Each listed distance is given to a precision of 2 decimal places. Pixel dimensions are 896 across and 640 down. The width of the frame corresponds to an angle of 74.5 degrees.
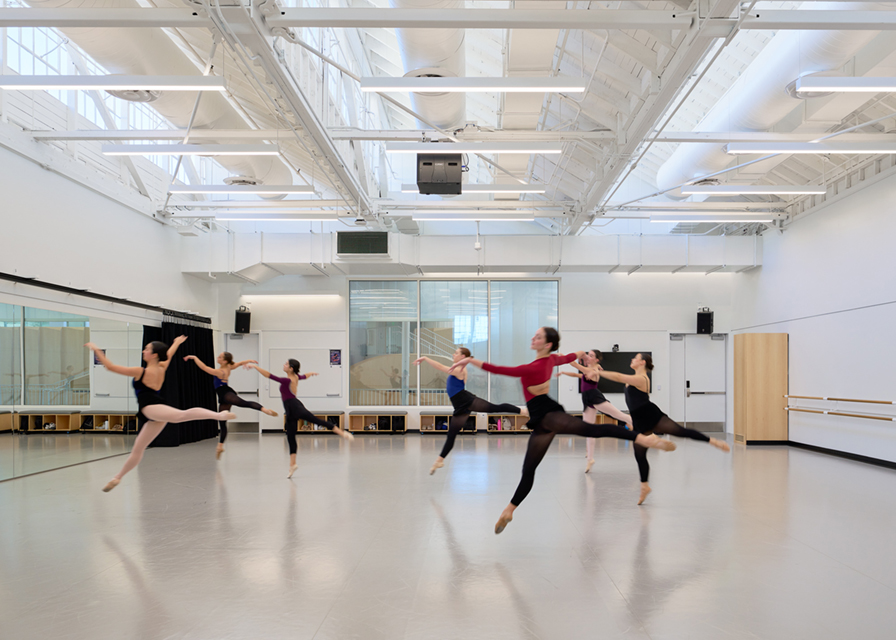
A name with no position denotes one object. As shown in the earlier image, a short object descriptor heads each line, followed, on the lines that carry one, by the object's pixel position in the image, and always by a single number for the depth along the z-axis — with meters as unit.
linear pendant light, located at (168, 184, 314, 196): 8.71
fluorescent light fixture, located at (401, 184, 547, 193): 8.69
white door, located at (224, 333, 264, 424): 14.84
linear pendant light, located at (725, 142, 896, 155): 7.52
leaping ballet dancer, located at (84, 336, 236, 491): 6.02
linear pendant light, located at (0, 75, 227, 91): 5.46
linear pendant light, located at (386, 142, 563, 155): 7.42
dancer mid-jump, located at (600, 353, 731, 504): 5.62
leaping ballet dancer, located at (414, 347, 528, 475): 7.56
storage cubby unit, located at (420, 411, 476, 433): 14.43
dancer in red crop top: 4.55
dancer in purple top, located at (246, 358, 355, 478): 7.89
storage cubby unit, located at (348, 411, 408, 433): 14.56
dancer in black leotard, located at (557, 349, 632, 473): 7.84
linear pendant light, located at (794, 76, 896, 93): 5.68
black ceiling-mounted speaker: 7.88
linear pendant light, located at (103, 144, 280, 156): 7.27
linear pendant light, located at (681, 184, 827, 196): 8.82
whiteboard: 14.76
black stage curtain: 12.11
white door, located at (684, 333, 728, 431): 14.64
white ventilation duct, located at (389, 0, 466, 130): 5.24
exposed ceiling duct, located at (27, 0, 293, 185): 5.49
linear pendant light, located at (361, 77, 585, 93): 5.54
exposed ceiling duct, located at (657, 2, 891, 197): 5.72
